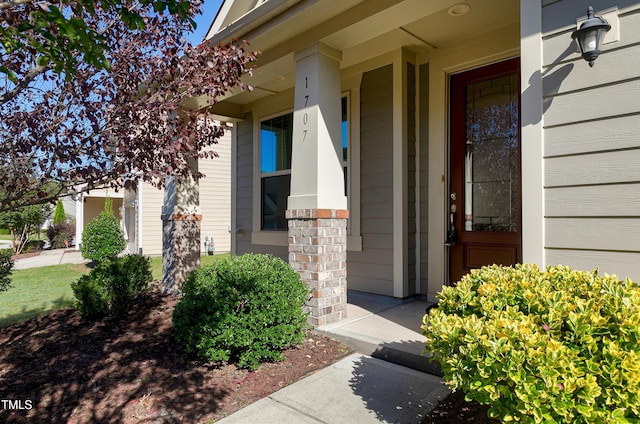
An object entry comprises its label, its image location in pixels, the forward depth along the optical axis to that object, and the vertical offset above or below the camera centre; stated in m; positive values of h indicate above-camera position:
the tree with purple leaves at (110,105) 2.47 +0.79
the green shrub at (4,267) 4.76 -0.68
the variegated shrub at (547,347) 1.42 -0.57
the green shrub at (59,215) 19.56 -0.06
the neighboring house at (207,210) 12.58 +0.09
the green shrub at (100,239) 9.96 -0.69
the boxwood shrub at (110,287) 4.40 -0.88
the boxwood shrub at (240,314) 2.92 -0.81
